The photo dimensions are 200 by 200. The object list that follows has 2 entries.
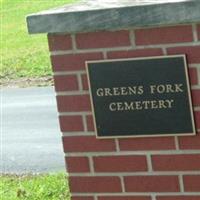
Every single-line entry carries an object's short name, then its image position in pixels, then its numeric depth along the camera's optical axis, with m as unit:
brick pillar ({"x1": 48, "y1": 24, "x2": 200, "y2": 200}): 4.69
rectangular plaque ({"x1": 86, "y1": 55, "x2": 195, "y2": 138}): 4.69
